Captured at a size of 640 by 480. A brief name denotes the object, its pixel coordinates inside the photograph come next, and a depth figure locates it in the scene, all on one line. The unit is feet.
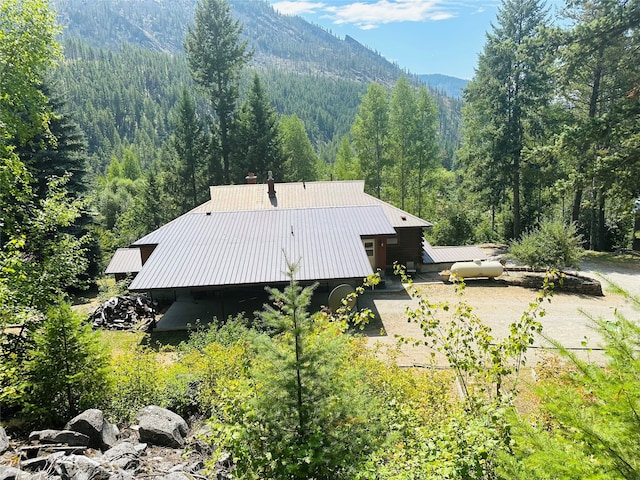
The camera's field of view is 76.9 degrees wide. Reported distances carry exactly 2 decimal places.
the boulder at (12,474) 16.06
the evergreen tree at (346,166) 137.59
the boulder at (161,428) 22.34
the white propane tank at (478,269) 67.41
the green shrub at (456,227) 98.94
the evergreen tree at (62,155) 78.02
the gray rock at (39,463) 18.01
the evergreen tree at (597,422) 8.93
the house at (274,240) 50.75
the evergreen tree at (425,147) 124.26
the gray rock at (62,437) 20.68
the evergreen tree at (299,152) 153.28
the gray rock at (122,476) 17.08
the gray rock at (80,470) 16.66
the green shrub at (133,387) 25.88
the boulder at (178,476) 17.53
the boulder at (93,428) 21.57
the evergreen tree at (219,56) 122.01
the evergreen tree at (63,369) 23.82
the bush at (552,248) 64.59
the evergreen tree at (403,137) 123.75
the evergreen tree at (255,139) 126.82
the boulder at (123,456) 18.80
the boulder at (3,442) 19.57
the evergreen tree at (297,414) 14.51
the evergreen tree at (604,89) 58.95
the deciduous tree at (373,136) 131.23
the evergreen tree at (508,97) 86.89
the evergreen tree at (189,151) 126.82
